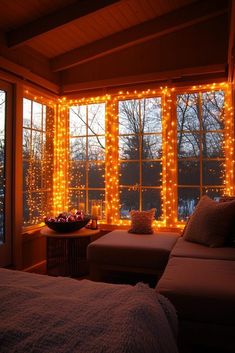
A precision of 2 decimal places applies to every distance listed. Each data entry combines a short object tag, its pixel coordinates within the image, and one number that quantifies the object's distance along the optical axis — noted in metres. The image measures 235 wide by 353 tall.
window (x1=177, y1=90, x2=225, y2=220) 3.37
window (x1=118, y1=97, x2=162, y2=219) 3.62
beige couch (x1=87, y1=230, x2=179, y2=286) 2.55
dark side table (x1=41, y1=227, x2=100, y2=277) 3.16
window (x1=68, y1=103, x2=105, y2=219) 3.88
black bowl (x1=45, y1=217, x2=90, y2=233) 3.02
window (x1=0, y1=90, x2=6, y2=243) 3.03
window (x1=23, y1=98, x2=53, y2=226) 3.41
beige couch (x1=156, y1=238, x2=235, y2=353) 1.50
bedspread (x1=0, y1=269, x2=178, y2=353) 0.77
